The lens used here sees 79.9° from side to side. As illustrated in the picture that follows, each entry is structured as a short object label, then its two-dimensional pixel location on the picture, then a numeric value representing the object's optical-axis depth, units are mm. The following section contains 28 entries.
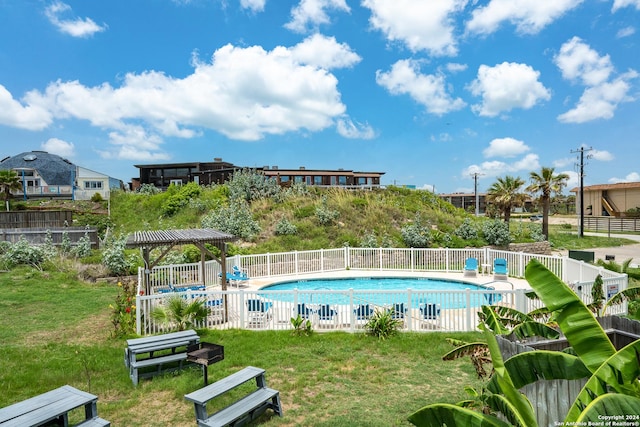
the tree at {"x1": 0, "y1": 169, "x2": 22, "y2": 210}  34562
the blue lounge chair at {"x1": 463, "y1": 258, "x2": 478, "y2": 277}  18484
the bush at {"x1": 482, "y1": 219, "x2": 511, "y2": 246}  24359
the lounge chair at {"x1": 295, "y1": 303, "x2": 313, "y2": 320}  9836
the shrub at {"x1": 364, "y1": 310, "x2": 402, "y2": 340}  9148
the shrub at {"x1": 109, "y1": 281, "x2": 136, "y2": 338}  9508
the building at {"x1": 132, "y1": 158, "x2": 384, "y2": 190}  53125
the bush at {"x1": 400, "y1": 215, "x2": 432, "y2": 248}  23641
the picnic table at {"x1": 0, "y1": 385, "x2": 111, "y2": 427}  4551
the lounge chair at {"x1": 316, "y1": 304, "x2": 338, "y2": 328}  9953
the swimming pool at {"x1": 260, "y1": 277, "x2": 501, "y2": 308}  17719
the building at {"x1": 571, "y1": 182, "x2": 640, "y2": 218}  48000
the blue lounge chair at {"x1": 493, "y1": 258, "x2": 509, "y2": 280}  17264
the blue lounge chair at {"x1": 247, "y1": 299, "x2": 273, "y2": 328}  10125
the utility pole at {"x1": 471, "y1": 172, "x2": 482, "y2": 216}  56738
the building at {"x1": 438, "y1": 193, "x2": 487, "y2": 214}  94475
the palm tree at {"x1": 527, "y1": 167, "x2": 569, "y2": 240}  28672
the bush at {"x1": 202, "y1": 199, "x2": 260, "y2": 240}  23844
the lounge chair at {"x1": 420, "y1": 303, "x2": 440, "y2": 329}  9750
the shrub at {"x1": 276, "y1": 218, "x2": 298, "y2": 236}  25062
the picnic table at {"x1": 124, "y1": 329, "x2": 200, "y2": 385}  6965
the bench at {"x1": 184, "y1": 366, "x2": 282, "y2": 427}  4945
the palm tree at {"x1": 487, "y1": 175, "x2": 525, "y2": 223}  29562
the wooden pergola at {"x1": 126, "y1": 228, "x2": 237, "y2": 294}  10320
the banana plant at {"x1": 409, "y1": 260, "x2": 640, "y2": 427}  2490
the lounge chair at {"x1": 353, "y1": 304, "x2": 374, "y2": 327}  9820
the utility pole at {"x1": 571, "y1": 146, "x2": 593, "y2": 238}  38156
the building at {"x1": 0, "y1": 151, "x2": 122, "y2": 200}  41156
